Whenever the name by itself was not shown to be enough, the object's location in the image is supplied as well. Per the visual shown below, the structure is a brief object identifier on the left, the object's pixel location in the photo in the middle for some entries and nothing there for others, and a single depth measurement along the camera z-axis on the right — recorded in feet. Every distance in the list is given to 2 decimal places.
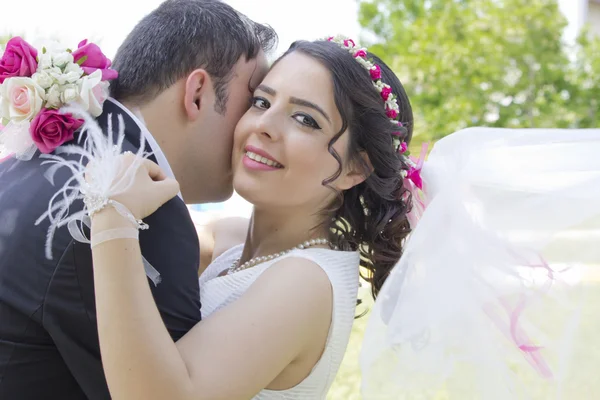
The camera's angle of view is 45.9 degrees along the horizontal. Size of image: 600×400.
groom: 7.04
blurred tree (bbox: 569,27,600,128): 58.95
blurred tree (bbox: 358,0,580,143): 57.00
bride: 6.70
